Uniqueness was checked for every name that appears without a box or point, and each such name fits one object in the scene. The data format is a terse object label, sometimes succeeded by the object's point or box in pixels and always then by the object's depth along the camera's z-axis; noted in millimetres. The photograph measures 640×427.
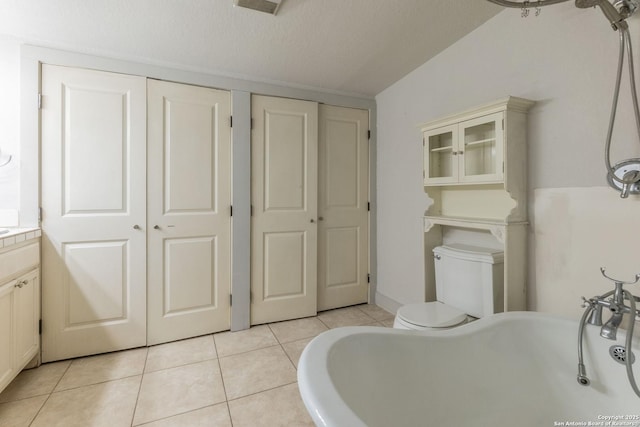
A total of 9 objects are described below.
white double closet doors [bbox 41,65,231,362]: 2006
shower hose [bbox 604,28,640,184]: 1171
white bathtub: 1077
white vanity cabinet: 1540
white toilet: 1640
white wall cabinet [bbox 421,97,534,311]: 1561
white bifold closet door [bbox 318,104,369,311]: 2824
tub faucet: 1025
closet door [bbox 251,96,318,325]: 2555
